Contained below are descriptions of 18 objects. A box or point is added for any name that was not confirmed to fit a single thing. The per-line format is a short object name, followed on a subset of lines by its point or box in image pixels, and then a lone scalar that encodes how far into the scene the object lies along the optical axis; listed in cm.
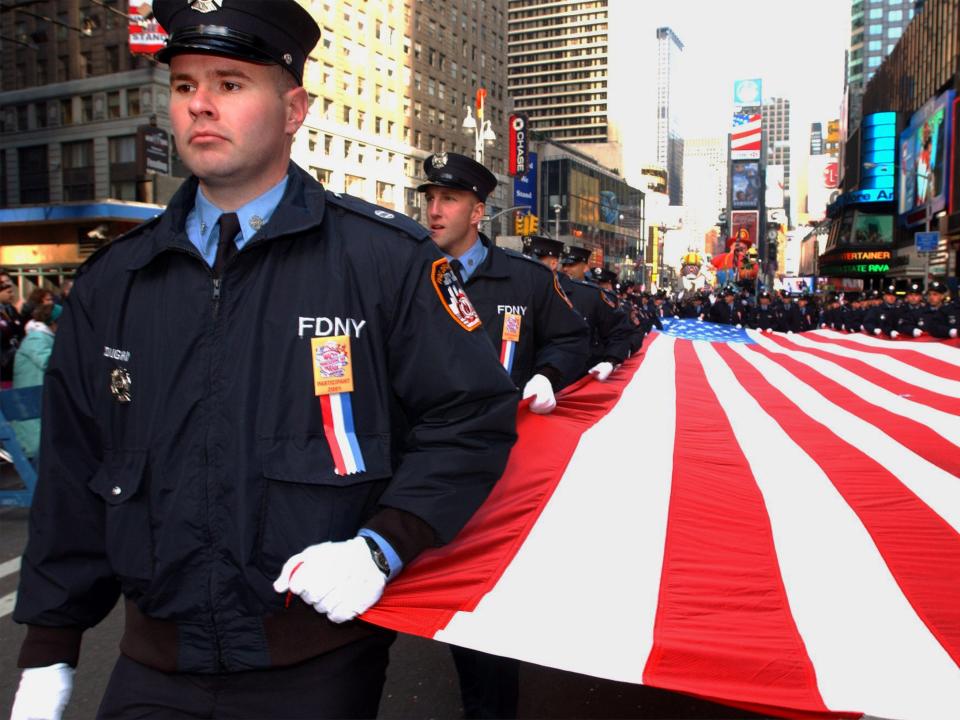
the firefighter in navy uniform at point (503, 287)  461
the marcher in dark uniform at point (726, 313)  2848
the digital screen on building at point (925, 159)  5172
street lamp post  2945
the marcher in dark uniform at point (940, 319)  1606
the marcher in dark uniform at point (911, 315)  1795
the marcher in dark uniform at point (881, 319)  1942
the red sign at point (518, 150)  6662
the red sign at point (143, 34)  2980
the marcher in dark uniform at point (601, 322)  732
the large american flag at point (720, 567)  214
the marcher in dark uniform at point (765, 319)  2837
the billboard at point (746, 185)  15812
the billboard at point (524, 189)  6788
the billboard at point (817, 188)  17725
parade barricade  711
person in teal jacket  841
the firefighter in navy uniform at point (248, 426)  186
